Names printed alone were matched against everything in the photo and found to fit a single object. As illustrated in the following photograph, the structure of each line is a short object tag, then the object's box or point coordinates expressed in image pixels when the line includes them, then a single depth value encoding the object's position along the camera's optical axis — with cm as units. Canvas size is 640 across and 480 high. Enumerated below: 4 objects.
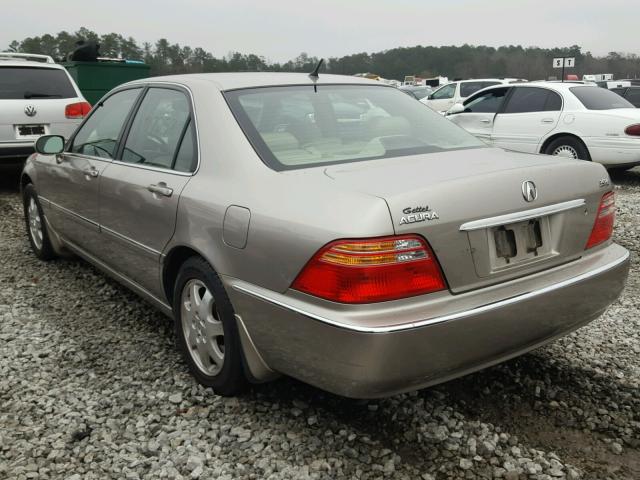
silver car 215
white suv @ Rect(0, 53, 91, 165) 787
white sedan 831
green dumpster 1214
